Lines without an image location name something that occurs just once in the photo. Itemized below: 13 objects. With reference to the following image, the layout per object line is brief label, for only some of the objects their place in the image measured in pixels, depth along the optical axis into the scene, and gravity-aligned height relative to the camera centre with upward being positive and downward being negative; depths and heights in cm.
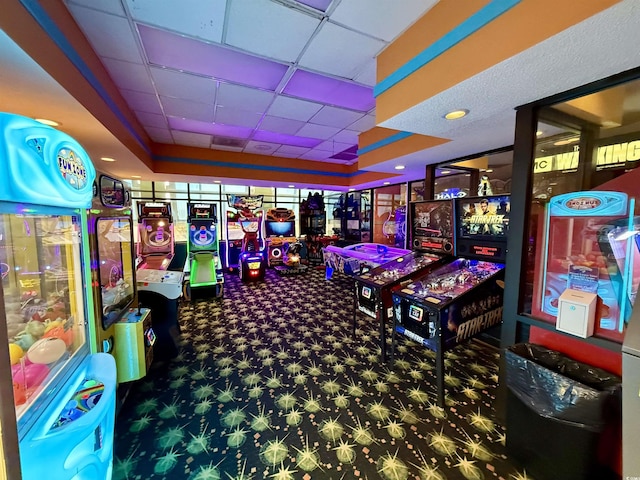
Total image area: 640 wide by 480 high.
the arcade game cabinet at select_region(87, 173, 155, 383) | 181 -56
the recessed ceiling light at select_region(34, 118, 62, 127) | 236 +89
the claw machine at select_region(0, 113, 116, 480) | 92 -47
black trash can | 133 -108
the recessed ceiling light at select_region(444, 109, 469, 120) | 205 +84
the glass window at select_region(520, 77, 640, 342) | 142 +5
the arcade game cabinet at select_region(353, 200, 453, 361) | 279 -52
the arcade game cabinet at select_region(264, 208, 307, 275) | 679 -64
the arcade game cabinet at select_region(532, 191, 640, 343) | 139 -23
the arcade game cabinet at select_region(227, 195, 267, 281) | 597 -22
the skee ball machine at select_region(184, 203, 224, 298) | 509 -54
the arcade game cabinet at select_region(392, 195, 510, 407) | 217 -66
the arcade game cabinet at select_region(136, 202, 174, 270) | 564 -34
